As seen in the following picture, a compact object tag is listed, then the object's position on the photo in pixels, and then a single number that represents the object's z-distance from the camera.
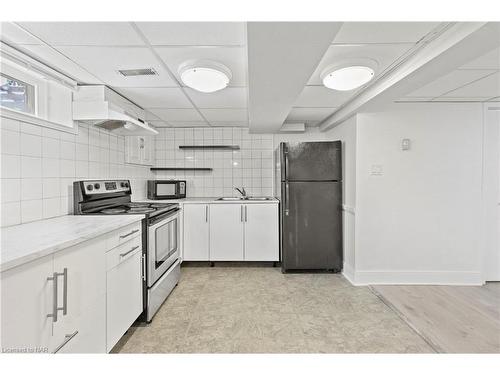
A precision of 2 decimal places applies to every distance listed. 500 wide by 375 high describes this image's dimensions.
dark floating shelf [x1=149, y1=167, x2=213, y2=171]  3.96
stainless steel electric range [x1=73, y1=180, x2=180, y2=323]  2.09
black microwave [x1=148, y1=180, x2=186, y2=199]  3.59
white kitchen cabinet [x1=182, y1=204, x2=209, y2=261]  3.44
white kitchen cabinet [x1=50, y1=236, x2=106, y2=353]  1.20
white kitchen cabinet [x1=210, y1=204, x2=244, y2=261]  3.44
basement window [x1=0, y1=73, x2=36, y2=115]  1.63
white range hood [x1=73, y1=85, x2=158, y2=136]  2.14
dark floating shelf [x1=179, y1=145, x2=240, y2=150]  3.97
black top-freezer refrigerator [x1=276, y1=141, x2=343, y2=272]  3.17
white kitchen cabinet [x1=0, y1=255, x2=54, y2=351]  0.95
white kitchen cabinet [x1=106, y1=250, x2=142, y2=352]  1.61
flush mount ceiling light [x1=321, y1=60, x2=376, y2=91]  1.78
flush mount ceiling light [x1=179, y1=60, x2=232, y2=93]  1.78
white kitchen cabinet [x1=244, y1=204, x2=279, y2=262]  3.43
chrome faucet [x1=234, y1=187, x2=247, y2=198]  3.79
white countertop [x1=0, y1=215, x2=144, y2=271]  1.03
